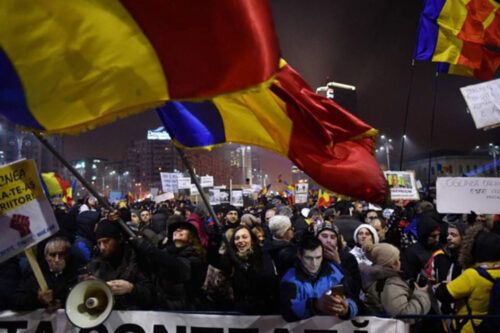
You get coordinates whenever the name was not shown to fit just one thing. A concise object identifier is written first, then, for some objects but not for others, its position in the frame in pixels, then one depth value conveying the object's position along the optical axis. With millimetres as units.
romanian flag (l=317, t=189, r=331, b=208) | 17212
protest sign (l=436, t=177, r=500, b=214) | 5887
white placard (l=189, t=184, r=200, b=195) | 18156
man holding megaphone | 4281
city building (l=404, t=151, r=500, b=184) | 107562
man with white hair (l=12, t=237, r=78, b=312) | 4172
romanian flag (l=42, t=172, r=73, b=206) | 12000
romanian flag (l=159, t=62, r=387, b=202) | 4980
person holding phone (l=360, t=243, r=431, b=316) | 4070
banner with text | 3971
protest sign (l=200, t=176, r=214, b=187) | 17161
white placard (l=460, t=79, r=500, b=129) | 7309
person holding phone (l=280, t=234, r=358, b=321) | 3777
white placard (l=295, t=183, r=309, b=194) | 18405
